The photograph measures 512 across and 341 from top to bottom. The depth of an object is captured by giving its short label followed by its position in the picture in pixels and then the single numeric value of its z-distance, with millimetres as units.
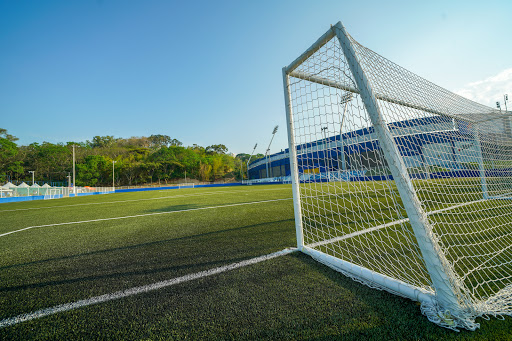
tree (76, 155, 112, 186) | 42125
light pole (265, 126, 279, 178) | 32775
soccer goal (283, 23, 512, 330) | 1307
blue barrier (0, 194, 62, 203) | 16486
